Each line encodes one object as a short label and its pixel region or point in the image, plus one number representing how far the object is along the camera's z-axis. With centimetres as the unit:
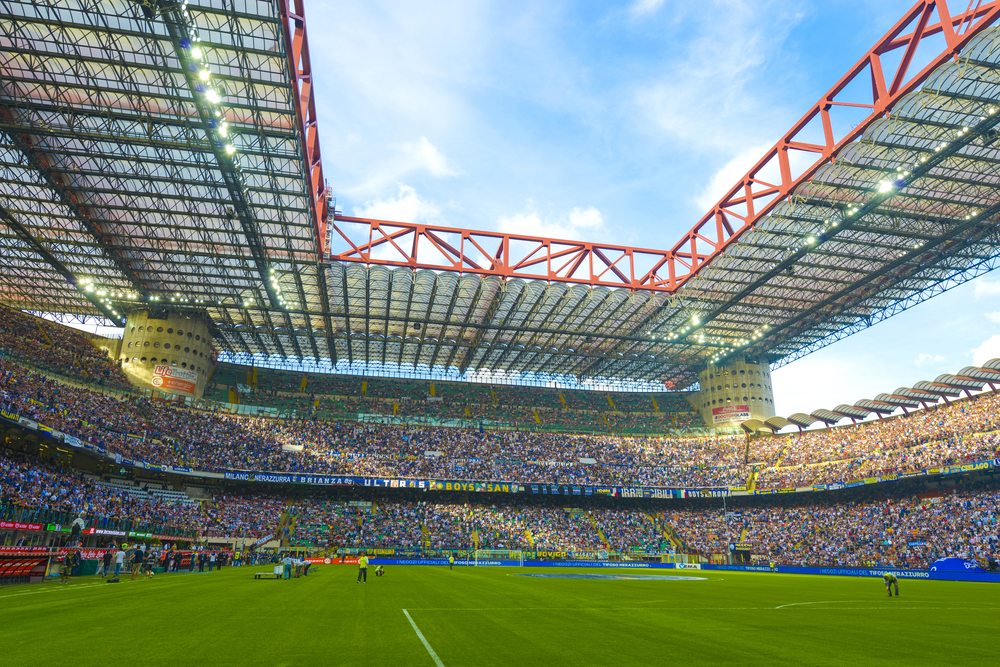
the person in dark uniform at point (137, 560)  2500
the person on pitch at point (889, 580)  2211
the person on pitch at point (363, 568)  2516
